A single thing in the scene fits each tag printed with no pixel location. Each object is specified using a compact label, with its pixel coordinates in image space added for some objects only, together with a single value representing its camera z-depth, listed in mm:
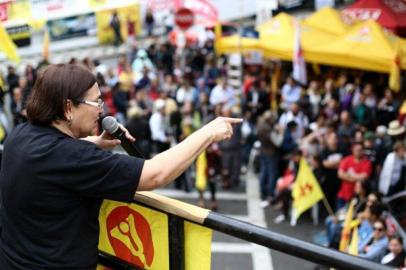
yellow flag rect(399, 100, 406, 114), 11087
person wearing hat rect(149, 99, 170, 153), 12844
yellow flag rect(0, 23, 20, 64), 8623
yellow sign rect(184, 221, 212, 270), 2195
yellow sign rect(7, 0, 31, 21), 10383
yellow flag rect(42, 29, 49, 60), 15588
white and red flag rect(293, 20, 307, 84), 13719
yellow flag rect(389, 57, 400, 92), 12227
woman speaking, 2100
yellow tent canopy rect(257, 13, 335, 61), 14062
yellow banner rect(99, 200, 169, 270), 2334
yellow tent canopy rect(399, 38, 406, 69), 12422
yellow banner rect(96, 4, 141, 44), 21906
